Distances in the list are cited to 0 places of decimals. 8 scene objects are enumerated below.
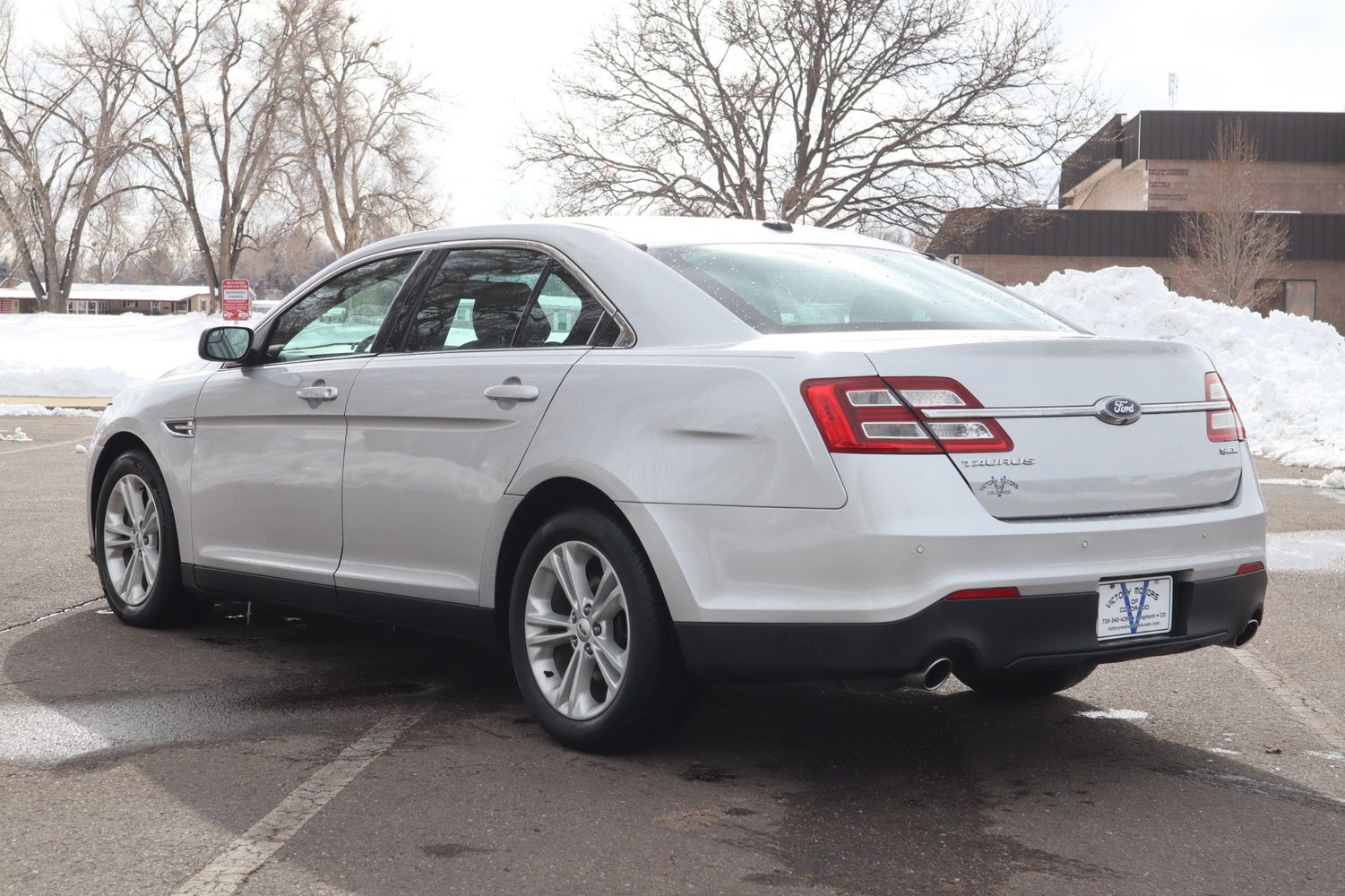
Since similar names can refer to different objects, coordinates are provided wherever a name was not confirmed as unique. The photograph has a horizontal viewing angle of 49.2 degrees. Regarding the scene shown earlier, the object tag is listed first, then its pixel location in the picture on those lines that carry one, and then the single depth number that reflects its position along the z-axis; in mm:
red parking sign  33500
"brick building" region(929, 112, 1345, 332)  46531
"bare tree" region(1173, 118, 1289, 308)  44562
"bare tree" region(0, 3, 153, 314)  51688
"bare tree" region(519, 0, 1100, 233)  32719
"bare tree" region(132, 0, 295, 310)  52719
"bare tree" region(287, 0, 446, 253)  52812
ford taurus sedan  3816
